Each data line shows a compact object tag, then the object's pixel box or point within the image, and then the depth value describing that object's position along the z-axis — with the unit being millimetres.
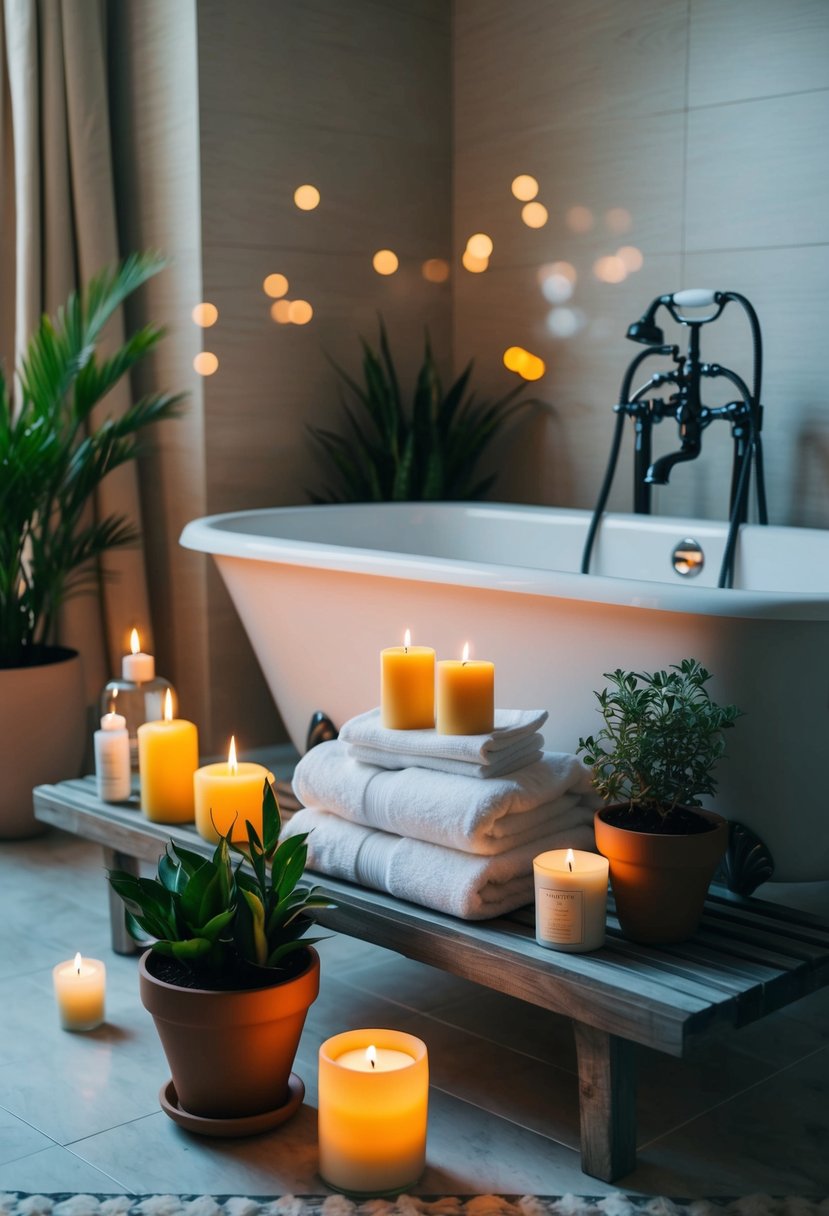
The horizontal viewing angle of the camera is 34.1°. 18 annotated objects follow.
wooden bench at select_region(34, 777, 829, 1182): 1485
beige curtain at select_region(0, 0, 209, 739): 3154
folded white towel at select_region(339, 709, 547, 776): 1778
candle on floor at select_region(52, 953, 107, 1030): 1990
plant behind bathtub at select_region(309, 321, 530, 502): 3396
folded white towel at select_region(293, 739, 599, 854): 1722
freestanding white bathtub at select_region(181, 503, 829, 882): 1855
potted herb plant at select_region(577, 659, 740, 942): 1623
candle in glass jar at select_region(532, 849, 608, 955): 1604
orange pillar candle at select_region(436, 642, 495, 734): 1817
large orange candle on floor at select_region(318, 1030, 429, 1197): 1508
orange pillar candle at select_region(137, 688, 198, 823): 2148
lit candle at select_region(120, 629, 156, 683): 2439
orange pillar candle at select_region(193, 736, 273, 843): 2018
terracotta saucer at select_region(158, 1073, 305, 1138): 1664
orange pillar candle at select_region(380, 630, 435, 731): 1907
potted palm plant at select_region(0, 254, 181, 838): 2865
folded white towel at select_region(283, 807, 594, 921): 1715
